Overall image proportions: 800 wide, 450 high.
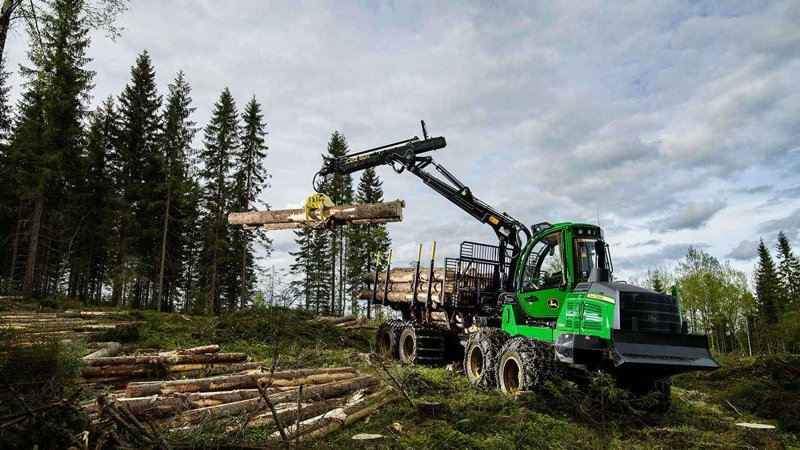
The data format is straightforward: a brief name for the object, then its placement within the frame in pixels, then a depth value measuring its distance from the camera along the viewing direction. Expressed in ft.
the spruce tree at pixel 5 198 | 97.00
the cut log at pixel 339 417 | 19.24
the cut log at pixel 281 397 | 20.62
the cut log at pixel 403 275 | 44.65
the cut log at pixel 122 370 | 29.40
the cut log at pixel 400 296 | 43.95
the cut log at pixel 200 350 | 35.26
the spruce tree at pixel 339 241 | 116.57
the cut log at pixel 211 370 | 31.73
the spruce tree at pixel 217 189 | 99.45
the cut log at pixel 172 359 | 31.01
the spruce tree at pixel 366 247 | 118.52
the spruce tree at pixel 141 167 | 92.89
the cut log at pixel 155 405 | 21.66
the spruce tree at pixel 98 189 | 93.91
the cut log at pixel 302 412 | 20.24
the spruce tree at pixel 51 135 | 78.38
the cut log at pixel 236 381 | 23.65
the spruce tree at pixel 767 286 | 149.18
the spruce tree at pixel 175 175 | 93.56
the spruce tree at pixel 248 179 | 103.19
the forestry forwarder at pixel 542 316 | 25.98
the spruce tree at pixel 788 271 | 158.20
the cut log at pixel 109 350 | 35.28
